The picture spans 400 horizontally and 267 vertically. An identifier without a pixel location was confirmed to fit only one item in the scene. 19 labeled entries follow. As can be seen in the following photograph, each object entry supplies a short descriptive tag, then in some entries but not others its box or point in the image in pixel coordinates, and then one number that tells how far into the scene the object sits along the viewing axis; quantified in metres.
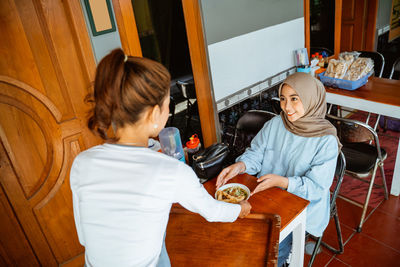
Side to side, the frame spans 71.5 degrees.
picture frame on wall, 1.70
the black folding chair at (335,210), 1.69
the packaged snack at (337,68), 2.74
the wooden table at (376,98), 2.36
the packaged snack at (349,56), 2.79
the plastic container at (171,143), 2.03
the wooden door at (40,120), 1.59
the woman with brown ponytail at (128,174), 0.80
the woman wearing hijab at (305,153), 1.56
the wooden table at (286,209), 1.30
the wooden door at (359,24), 4.17
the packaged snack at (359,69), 2.67
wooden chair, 1.13
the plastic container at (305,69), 3.03
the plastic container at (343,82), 2.65
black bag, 1.72
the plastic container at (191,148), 2.03
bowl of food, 1.38
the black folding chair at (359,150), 1.99
